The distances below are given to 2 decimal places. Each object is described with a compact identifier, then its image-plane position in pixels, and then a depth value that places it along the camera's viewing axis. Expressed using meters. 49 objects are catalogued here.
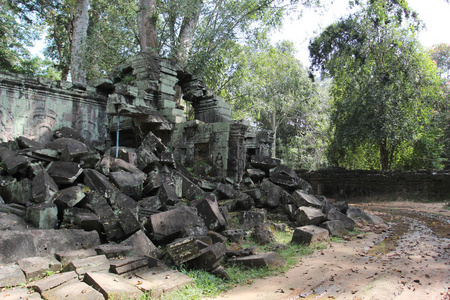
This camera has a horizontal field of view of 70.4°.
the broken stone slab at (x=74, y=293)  2.74
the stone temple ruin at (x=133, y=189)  3.53
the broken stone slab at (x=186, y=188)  6.42
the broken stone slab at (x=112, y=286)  2.81
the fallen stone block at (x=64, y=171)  5.11
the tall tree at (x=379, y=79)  12.96
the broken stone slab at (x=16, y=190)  4.75
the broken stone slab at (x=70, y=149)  5.62
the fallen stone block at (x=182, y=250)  3.82
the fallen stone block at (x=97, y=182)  5.12
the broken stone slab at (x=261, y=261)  4.02
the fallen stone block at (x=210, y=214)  5.31
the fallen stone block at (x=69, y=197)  4.62
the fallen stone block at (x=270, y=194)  7.09
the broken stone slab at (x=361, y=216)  7.28
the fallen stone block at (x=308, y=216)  6.36
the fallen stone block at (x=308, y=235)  5.27
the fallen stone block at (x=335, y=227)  6.00
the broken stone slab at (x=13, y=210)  4.42
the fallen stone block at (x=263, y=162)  8.19
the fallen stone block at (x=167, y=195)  5.67
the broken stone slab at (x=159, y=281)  3.06
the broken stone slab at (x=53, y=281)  2.90
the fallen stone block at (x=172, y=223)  4.57
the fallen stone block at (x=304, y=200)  6.92
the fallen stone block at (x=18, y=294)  2.77
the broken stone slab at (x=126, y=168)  6.02
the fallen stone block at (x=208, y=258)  3.78
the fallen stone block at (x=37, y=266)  3.24
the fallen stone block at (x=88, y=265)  3.29
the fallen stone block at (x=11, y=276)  3.01
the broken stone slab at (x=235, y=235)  5.12
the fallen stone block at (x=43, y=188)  4.60
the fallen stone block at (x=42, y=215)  4.25
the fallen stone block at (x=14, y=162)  5.08
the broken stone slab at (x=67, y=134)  7.41
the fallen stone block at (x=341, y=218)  6.52
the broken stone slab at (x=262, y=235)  5.25
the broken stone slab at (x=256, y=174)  7.95
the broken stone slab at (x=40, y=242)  3.49
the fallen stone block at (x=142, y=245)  4.10
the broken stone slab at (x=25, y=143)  6.10
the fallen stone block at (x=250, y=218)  6.02
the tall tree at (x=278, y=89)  16.70
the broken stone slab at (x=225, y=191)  6.79
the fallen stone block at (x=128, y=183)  5.50
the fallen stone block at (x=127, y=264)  3.39
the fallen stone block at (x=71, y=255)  3.61
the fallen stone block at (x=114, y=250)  3.79
